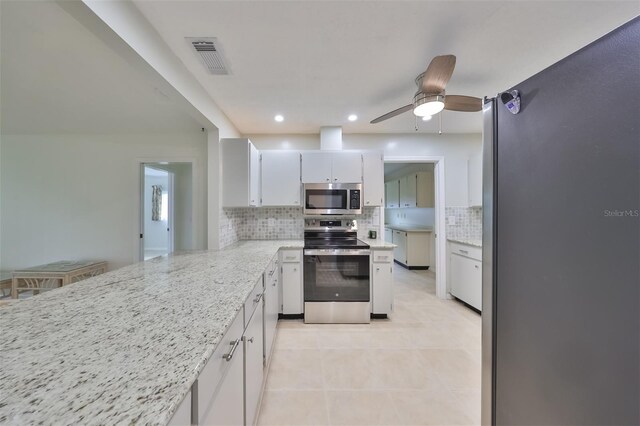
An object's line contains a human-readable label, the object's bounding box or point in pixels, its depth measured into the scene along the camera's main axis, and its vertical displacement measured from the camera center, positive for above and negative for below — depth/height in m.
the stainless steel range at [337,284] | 2.76 -0.79
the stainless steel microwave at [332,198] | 3.09 +0.22
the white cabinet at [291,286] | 2.79 -0.82
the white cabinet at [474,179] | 3.24 +0.50
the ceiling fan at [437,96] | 1.58 +0.92
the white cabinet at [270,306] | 1.85 -0.81
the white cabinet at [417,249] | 5.28 -0.75
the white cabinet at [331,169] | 3.11 +0.60
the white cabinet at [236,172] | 2.70 +0.49
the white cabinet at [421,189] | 4.93 +0.54
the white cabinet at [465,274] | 2.94 -0.77
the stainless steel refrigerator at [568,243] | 0.57 -0.08
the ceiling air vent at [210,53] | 1.58 +1.14
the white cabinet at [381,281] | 2.81 -0.77
